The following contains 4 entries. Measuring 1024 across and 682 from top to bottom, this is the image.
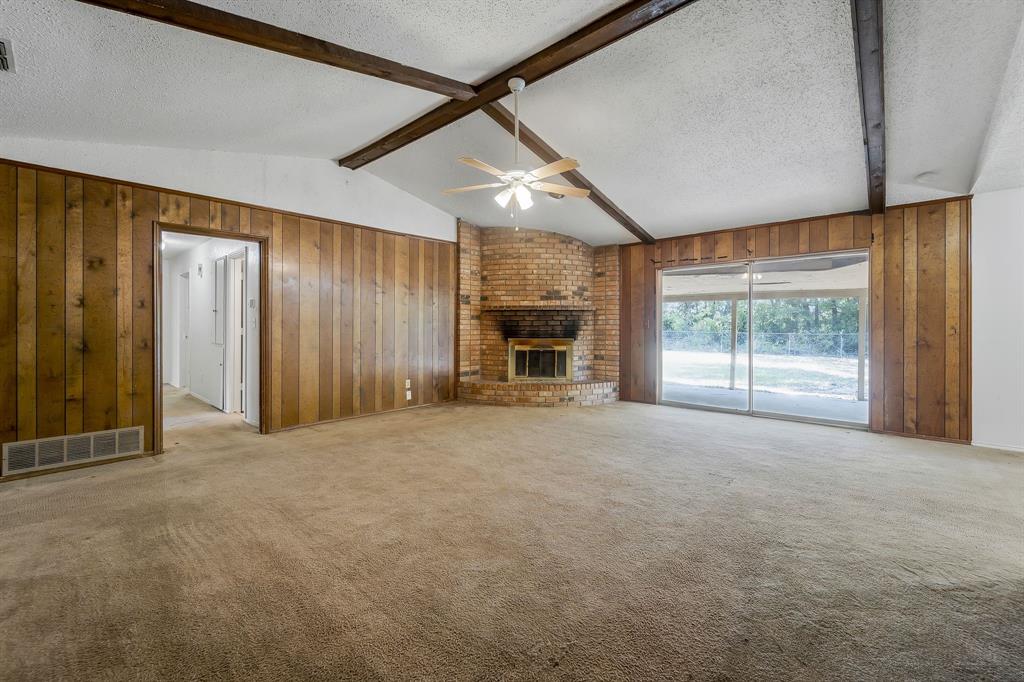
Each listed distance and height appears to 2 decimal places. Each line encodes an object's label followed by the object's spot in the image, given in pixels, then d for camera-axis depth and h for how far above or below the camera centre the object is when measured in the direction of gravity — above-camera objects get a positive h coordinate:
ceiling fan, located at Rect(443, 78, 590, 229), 3.25 +1.24
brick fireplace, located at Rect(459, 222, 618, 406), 6.70 +0.46
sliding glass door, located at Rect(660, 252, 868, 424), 5.53 +0.04
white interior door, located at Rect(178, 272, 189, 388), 7.84 +0.14
